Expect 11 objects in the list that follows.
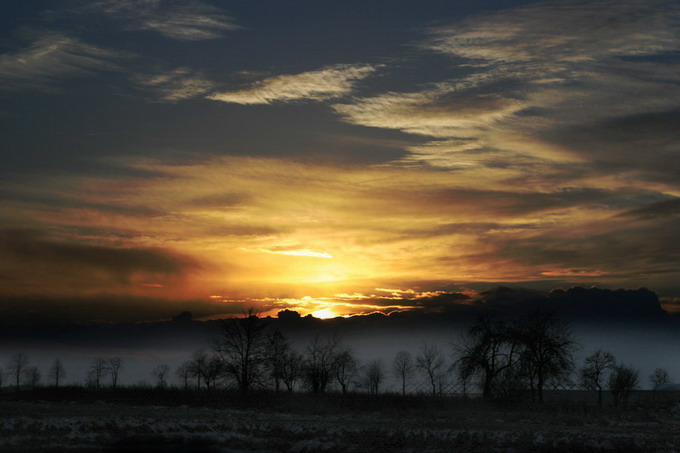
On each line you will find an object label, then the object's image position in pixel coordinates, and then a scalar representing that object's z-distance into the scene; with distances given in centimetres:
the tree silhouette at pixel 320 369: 13112
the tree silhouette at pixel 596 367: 13388
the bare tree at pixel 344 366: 15442
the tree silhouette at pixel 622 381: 12392
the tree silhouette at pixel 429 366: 18896
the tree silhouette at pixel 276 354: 10306
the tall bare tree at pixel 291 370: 13308
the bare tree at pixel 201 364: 19054
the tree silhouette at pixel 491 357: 8531
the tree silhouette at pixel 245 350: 9878
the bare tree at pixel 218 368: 9979
